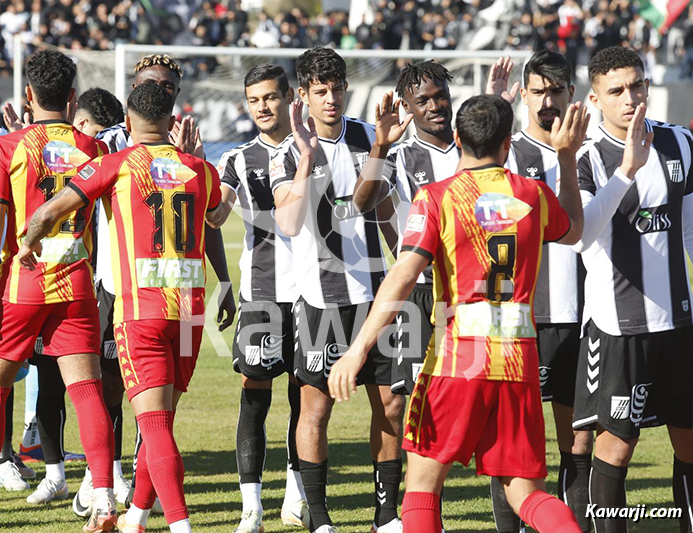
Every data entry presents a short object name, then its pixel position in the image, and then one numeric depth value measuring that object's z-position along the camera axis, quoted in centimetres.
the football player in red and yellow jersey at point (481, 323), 781
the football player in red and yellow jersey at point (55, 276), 1078
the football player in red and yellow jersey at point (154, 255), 962
